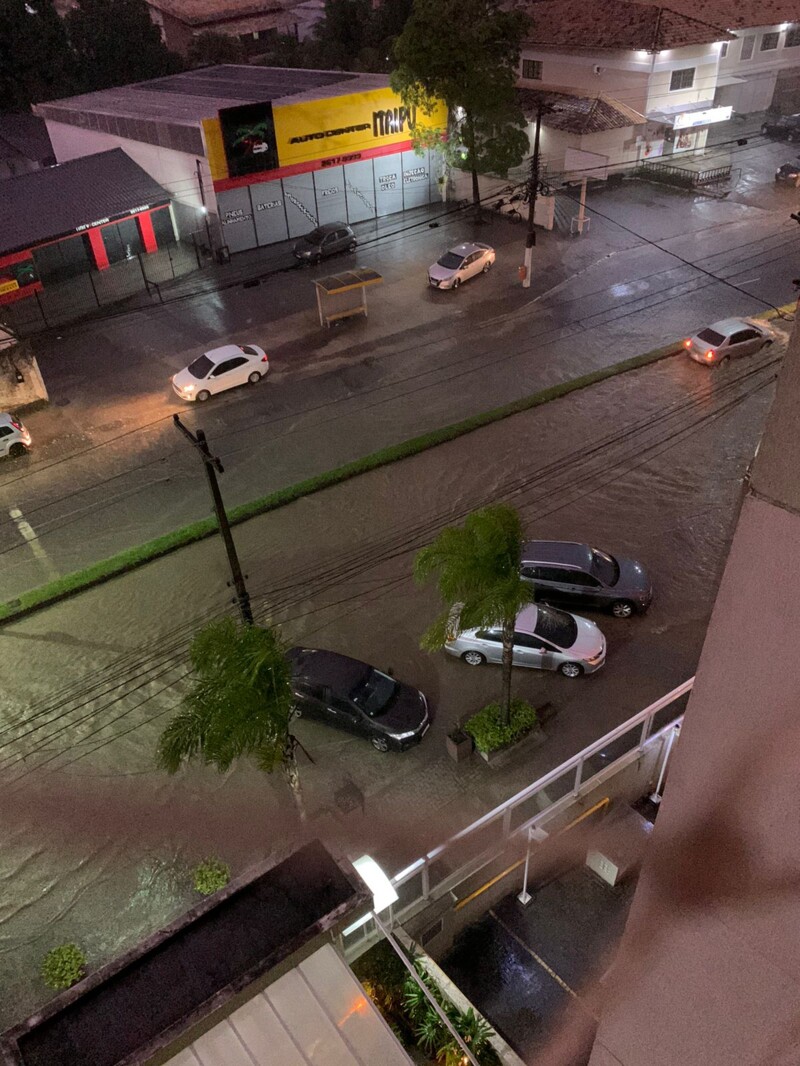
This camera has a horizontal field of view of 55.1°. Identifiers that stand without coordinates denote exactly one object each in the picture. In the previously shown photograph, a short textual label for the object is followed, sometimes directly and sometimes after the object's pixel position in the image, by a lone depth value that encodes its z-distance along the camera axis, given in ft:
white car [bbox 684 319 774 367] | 71.26
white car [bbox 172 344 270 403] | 69.56
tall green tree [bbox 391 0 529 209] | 88.74
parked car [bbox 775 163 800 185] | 110.42
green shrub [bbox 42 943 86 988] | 32.76
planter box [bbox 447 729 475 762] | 39.86
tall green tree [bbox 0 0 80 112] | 126.41
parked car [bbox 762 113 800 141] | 129.90
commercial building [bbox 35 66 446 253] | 90.84
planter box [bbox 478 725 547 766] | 40.01
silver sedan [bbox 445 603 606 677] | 43.93
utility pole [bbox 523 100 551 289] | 71.10
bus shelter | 78.64
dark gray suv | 47.70
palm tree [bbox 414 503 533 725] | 34.12
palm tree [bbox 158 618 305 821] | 29.27
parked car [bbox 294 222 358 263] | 92.63
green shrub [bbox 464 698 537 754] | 39.93
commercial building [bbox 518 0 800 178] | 110.11
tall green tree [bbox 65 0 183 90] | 131.13
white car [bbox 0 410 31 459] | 62.54
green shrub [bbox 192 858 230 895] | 35.63
